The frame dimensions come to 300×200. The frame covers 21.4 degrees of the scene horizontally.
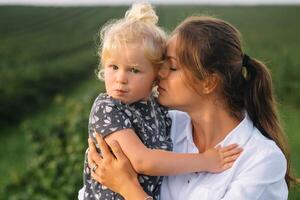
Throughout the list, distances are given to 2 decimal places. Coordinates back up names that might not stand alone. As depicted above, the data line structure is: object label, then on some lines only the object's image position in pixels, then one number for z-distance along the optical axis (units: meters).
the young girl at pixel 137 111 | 2.88
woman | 2.88
